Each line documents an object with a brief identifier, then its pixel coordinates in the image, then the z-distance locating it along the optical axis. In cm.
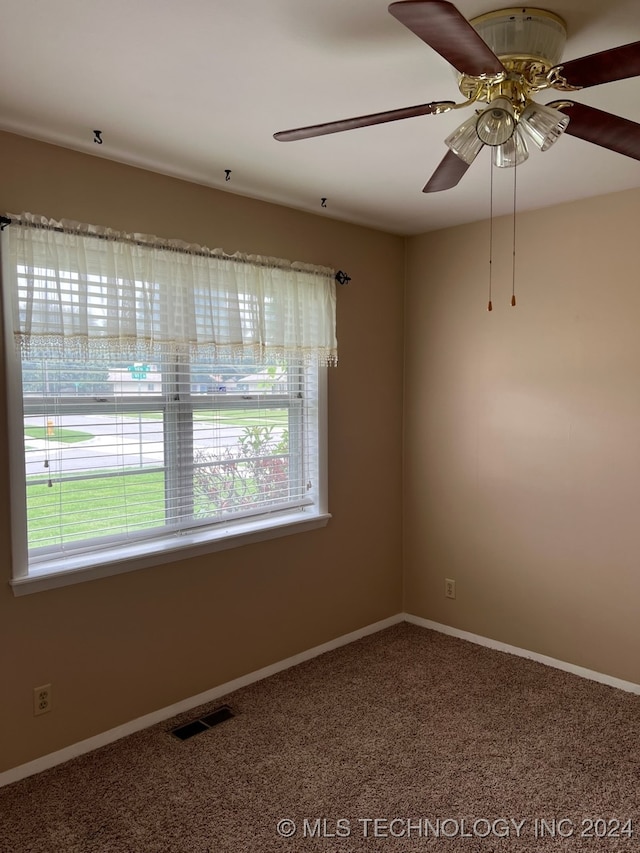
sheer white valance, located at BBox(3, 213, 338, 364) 241
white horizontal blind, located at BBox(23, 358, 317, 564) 255
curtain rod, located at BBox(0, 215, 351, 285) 232
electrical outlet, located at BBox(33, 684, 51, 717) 250
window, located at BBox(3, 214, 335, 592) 246
